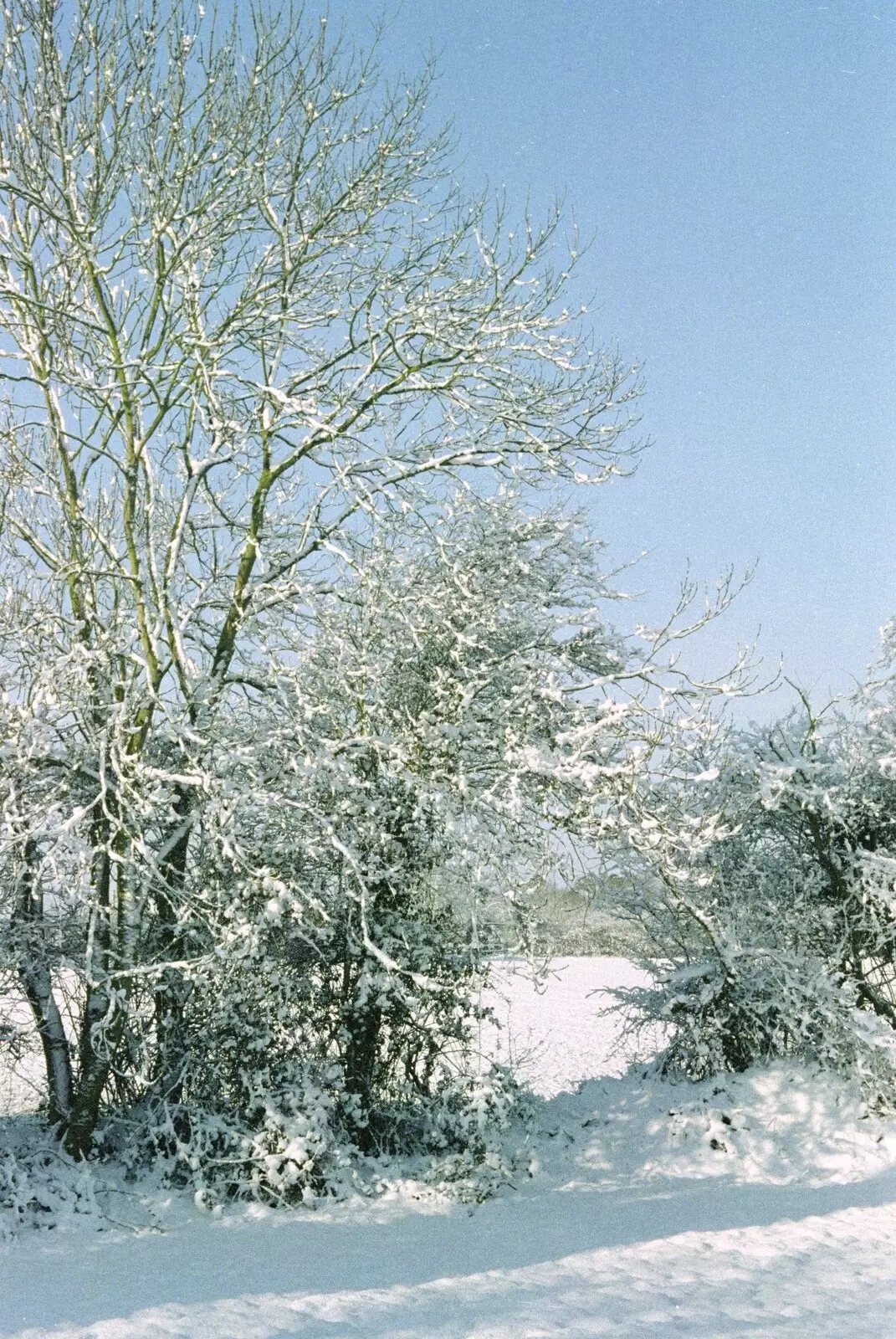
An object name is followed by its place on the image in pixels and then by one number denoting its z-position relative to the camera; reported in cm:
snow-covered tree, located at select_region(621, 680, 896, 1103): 936
